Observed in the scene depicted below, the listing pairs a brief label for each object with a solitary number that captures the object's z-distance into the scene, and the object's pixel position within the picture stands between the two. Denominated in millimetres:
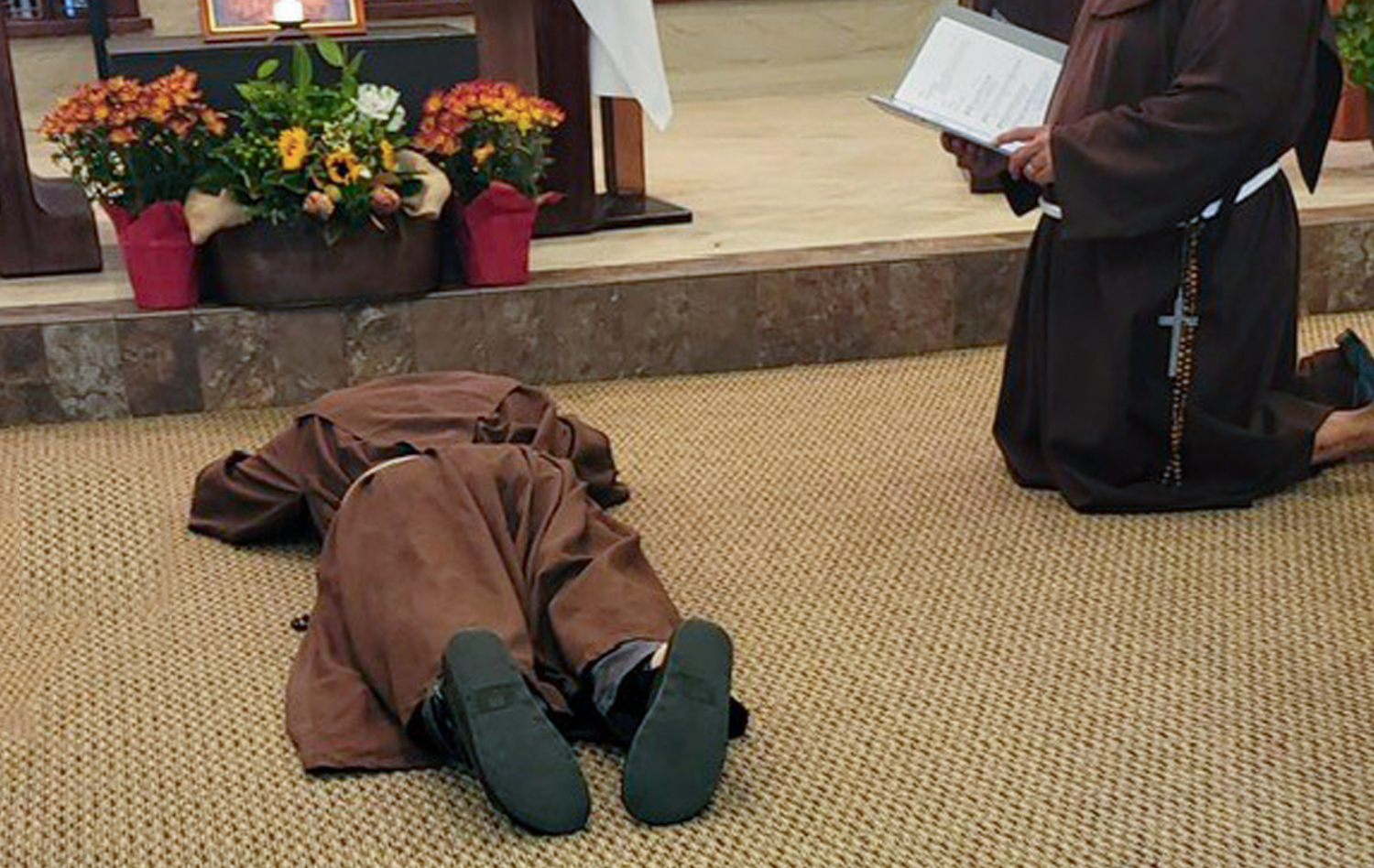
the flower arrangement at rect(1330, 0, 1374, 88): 4242
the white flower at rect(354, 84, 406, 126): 3449
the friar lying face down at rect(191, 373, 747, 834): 1935
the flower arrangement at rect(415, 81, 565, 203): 3549
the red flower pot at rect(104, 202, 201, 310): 3457
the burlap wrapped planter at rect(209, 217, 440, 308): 3484
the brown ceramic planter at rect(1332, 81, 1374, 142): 5039
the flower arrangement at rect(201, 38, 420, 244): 3365
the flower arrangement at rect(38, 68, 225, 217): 3377
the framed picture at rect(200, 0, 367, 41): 3965
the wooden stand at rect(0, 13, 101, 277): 3715
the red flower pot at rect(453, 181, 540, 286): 3607
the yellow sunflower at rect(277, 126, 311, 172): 3340
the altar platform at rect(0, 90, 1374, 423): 3508
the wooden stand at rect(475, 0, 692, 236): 4000
